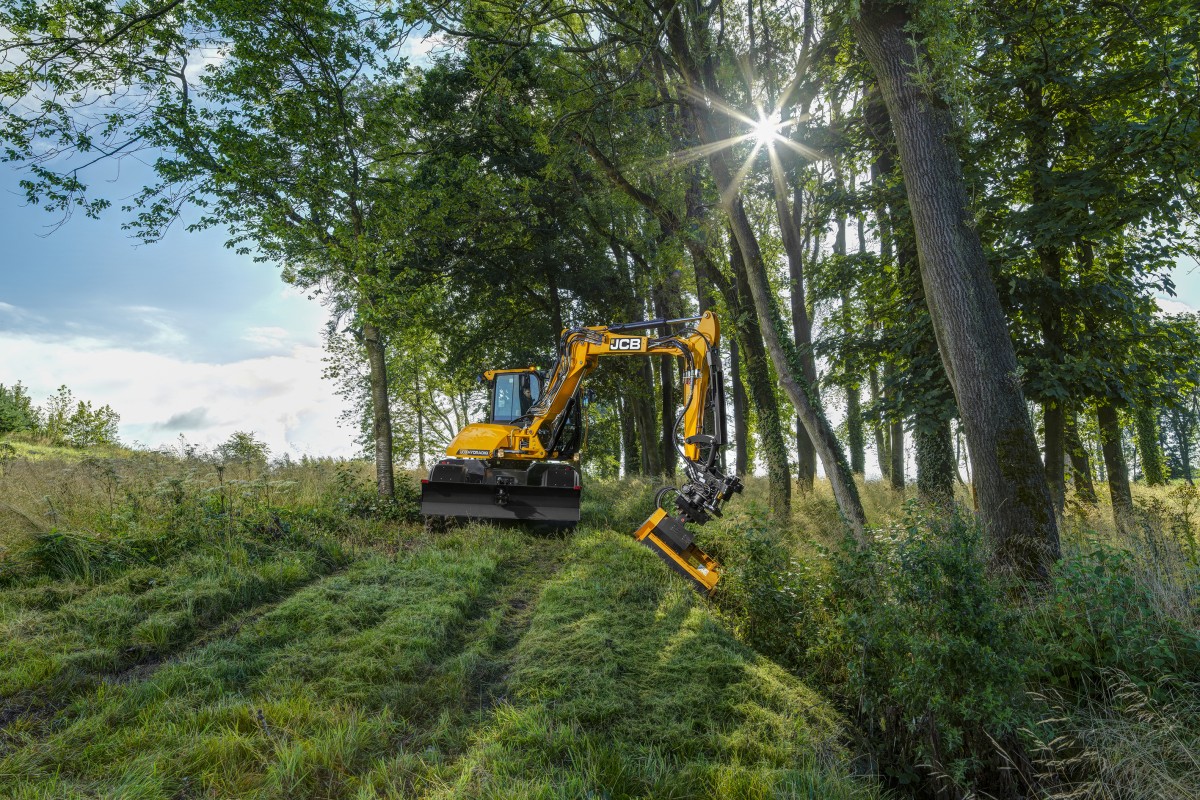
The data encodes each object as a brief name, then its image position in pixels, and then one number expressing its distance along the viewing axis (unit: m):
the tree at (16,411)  20.04
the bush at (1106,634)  3.87
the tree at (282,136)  9.17
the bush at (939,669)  3.53
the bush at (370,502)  10.71
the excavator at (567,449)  7.80
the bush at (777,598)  5.19
